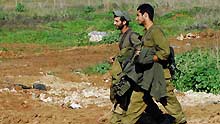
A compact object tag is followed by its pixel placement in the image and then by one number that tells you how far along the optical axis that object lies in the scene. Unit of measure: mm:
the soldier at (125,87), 7152
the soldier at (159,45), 7012
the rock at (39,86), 12624
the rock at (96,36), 24377
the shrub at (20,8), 35988
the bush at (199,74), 11102
